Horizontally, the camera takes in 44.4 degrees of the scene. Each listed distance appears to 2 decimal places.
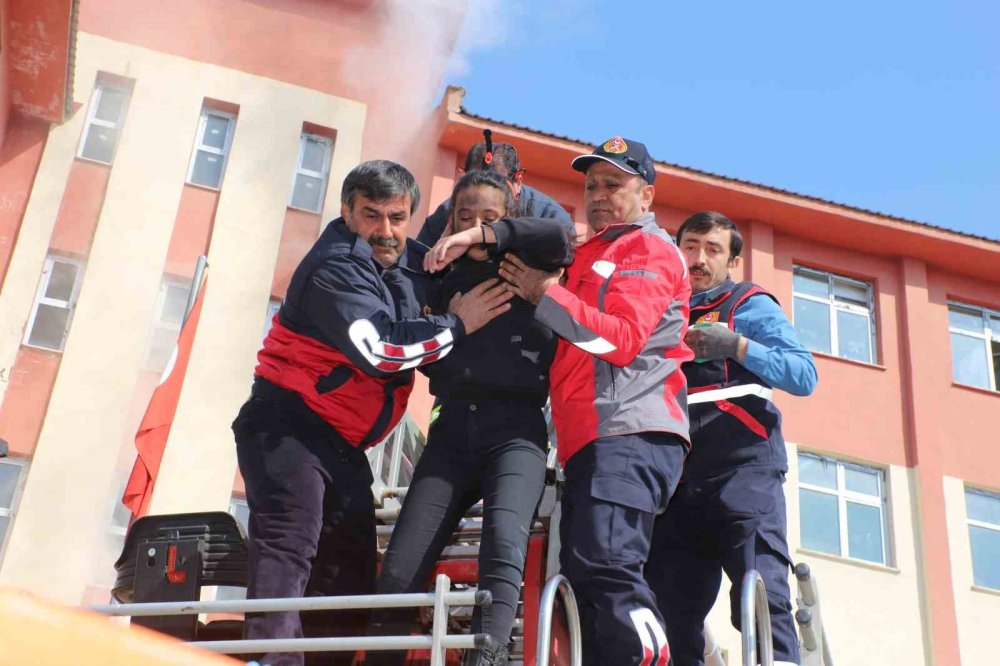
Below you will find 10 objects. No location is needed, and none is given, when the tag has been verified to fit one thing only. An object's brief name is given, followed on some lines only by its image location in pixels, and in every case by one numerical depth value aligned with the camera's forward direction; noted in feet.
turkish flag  33.09
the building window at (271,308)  58.18
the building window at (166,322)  56.54
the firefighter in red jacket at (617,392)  12.22
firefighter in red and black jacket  13.58
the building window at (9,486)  52.34
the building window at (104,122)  60.59
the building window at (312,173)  62.08
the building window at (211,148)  61.72
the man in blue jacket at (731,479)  14.88
